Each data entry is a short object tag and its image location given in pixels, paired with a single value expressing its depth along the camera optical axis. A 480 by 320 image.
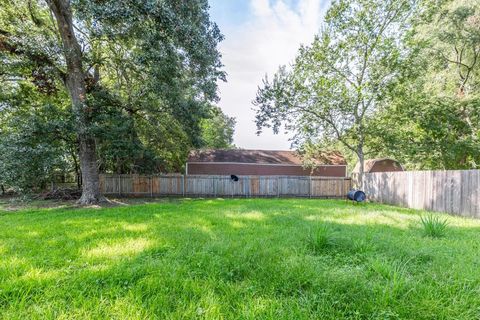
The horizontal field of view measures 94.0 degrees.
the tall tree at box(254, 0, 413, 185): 11.59
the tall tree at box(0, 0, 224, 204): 6.51
